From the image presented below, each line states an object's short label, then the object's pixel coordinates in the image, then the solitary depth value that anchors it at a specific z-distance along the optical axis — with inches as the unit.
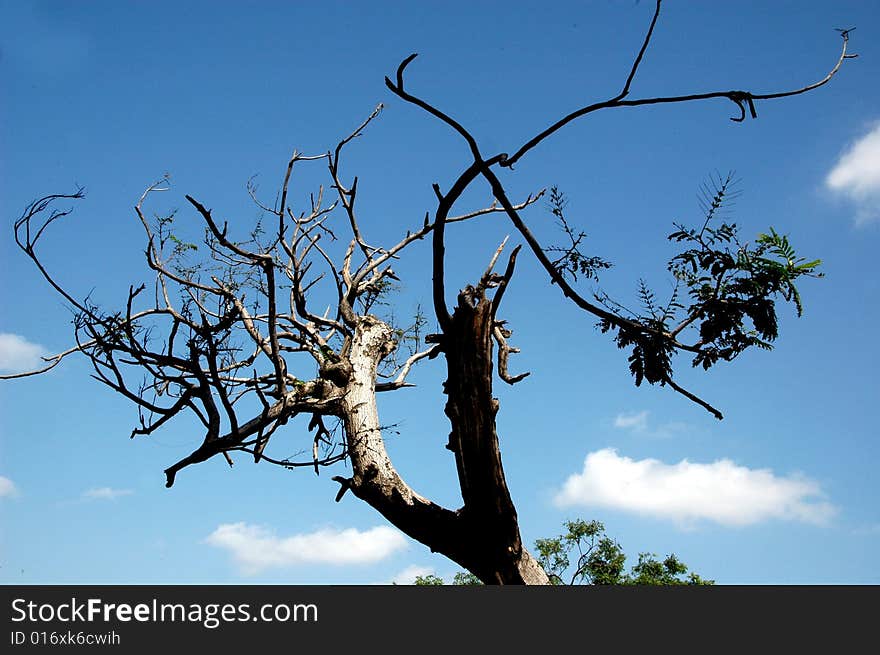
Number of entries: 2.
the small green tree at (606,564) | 442.6
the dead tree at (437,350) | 143.2
